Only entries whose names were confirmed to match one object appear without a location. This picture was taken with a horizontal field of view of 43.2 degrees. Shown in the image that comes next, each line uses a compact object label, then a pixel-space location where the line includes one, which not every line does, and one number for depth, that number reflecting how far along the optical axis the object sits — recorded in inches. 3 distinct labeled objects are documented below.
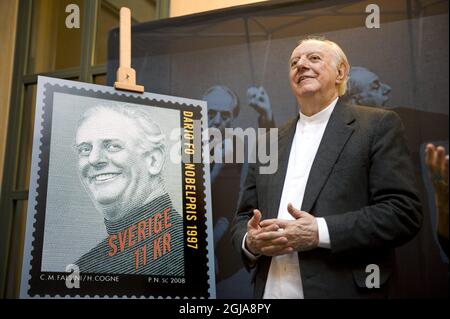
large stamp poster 77.3
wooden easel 86.5
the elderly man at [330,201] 71.0
